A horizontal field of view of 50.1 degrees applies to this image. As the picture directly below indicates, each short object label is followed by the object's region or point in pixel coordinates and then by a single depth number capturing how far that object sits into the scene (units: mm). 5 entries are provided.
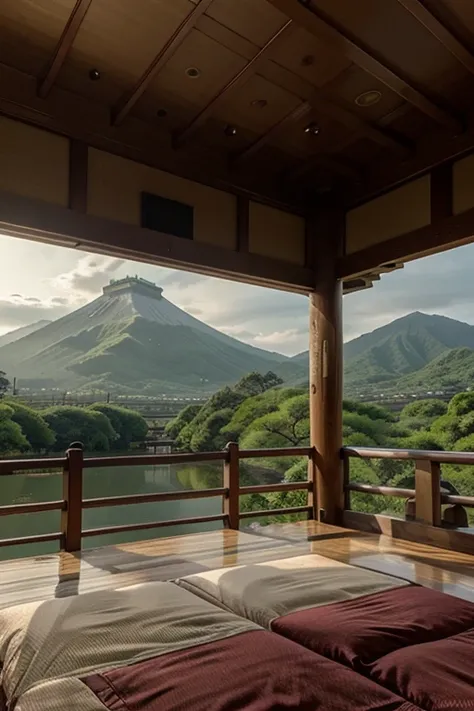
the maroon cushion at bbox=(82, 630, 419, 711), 1072
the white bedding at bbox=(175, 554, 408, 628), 1655
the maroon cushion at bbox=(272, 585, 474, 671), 1346
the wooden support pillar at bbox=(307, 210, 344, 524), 4766
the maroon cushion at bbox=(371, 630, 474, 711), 1099
